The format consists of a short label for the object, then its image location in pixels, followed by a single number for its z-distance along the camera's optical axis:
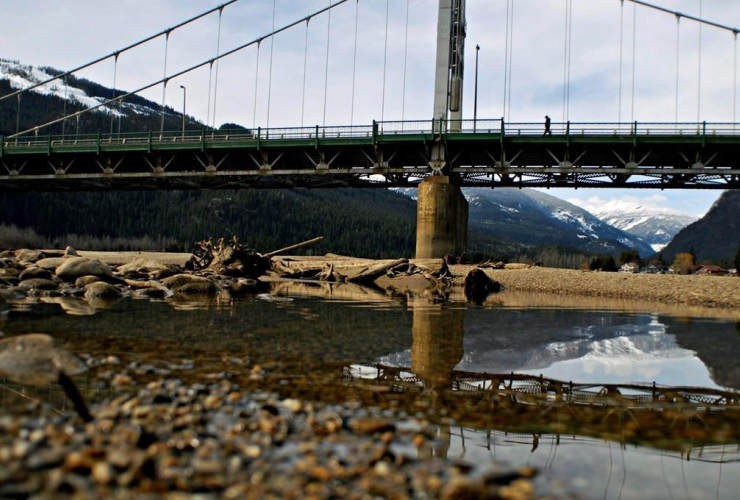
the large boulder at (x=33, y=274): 16.84
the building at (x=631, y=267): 73.64
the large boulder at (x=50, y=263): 19.39
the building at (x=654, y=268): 80.73
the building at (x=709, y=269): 74.39
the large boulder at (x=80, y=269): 17.50
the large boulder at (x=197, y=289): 18.36
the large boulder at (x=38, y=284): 15.98
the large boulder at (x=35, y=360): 5.50
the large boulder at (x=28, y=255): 25.17
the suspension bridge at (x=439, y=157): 37.53
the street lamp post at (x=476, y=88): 56.25
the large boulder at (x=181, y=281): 18.42
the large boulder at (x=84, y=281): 16.89
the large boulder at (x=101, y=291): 15.12
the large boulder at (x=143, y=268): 21.25
